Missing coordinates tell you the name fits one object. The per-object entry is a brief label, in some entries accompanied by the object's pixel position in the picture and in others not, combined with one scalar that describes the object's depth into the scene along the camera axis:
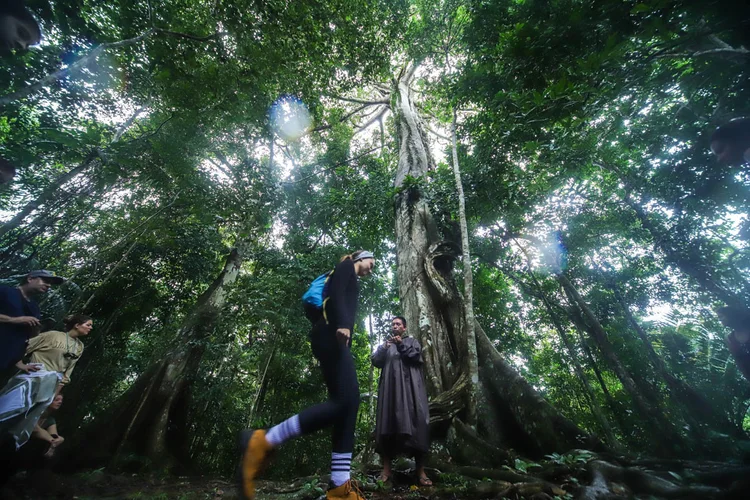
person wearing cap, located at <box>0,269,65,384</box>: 2.49
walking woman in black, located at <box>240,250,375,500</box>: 1.56
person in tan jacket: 2.99
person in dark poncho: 2.58
